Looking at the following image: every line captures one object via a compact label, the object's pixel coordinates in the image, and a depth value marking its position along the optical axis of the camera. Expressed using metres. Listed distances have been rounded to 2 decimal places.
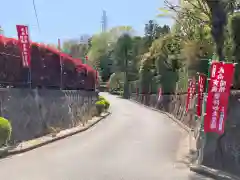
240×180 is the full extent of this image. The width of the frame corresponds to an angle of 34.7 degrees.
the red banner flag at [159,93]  40.34
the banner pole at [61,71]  21.14
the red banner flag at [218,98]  10.24
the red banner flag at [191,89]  22.25
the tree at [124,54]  62.44
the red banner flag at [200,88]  17.84
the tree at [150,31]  57.81
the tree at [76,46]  72.75
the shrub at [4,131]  11.27
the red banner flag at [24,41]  15.05
